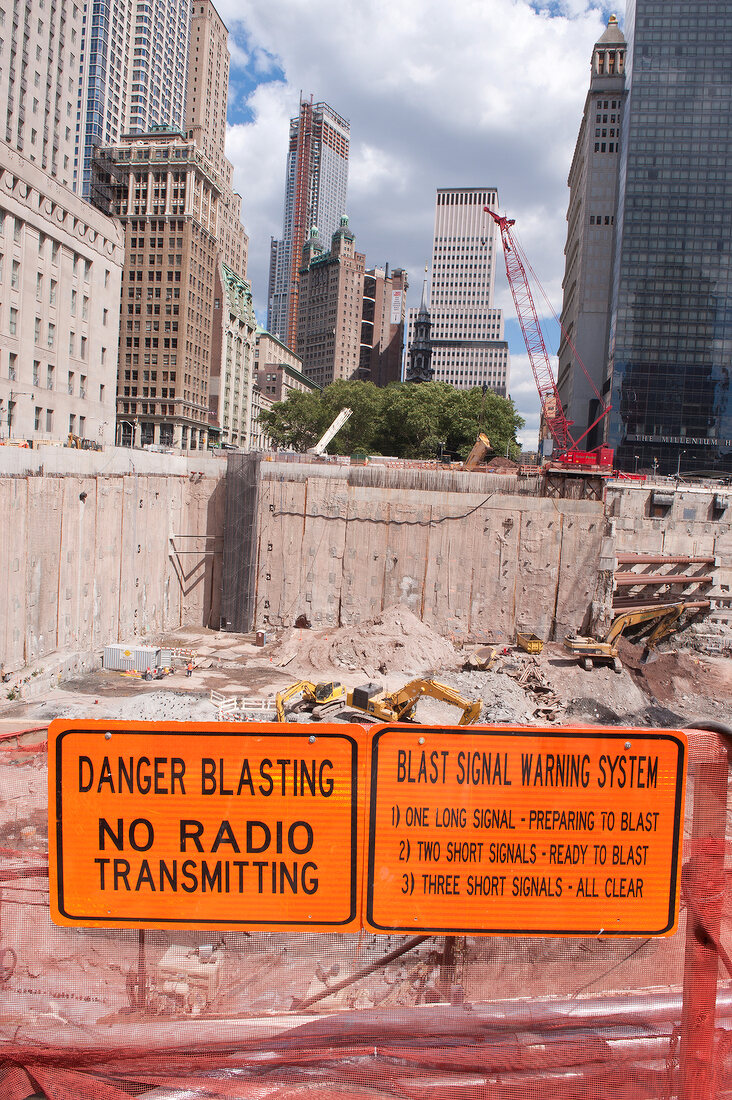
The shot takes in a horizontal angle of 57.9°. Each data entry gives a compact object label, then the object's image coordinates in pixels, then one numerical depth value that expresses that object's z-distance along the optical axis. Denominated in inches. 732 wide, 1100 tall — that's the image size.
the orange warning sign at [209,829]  146.5
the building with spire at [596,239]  4168.3
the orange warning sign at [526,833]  148.3
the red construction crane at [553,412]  1302.9
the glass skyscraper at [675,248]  3526.1
